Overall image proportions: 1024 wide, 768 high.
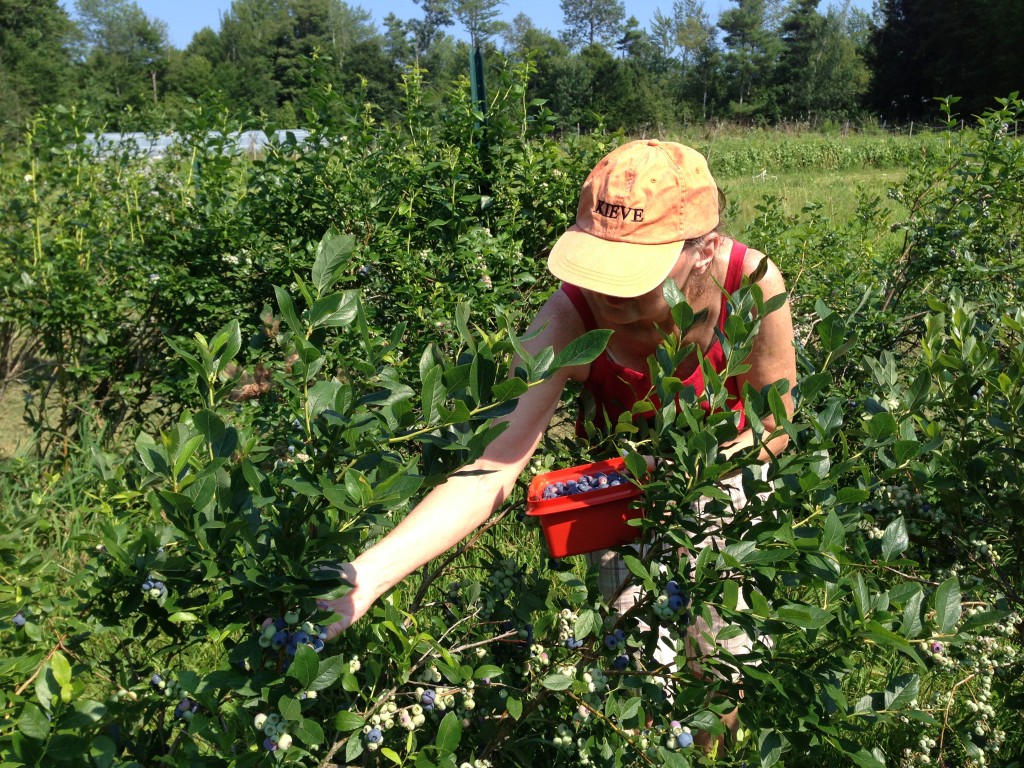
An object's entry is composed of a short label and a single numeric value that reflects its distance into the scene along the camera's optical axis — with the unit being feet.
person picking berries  5.11
